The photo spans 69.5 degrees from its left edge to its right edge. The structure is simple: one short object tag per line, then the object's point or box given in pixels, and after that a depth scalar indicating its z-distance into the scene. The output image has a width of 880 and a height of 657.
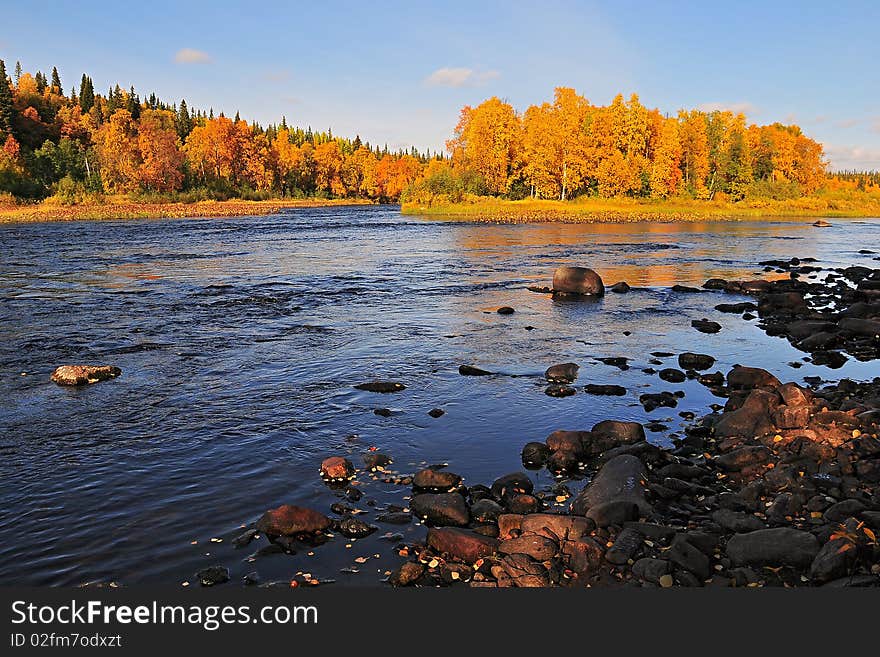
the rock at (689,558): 6.64
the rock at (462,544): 7.22
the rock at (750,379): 13.69
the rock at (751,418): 10.74
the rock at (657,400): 13.09
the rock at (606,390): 13.95
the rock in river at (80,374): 14.09
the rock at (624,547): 7.02
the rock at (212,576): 6.88
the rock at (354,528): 7.91
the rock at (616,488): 8.23
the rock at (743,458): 9.61
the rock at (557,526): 7.45
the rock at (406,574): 6.79
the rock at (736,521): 7.61
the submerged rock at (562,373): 14.85
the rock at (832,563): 6.43
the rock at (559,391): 13.84
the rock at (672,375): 14.99
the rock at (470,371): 15.45
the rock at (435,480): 9.18
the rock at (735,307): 24.42
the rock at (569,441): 10.40
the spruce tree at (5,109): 118.00
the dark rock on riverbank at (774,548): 6.82
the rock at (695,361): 16.00
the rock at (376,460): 10.07
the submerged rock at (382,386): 14.16
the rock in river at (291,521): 7.89
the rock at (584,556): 6.89
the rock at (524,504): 8.36
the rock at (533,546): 7.06
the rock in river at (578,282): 27.20
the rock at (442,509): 8.13
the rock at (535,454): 10.25
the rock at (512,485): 8.92
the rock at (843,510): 7.60
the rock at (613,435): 10.60
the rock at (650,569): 6.58
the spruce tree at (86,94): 152.43
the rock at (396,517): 8.23
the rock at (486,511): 8.20
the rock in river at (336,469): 9.66
